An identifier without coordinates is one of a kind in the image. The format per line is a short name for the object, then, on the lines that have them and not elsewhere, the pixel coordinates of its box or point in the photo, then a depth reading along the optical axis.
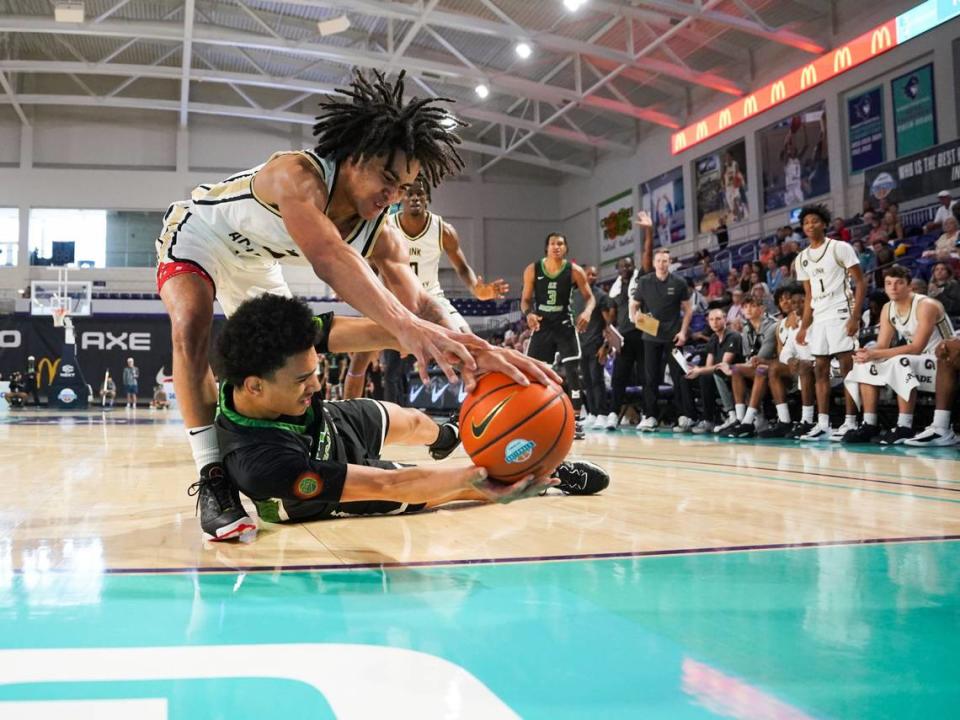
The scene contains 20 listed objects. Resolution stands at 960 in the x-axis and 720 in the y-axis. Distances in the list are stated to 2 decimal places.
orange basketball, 2.09
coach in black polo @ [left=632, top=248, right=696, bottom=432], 9.16
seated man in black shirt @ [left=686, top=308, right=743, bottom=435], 8.51
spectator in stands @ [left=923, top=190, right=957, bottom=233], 11.30
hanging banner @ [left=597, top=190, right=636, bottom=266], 23.86
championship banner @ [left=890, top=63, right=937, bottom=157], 14.62
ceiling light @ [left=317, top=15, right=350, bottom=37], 17.61
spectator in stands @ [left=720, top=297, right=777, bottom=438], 8.02
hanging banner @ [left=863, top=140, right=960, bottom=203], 12.98
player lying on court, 2.18
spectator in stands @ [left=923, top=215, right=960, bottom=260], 9.51
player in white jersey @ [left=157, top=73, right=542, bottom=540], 2.22
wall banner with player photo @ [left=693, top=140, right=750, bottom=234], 19.44
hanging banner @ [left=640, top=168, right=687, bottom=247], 21.62
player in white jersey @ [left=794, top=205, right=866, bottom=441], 6.88
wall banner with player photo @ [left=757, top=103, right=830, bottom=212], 17.28
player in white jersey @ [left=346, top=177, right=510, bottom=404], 6.28
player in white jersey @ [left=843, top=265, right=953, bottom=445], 6.28
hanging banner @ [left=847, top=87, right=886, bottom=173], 15.78
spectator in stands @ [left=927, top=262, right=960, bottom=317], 7.29
